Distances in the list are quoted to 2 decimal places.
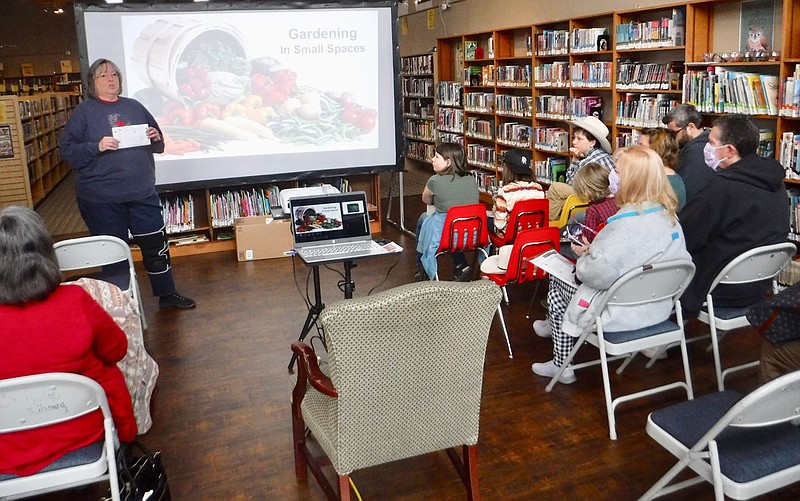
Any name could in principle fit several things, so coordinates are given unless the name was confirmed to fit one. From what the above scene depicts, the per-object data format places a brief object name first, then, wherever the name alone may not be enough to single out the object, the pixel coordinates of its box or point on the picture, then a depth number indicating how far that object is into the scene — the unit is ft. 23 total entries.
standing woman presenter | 15.43
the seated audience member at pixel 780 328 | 7.90
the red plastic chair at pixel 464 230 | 14.66
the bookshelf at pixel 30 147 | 29.50
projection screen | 20.01
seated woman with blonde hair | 10.02
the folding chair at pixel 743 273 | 10.21
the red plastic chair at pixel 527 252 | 12.95
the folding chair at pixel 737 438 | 6.07
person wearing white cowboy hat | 15.98
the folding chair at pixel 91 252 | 11.87
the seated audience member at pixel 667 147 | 14.06
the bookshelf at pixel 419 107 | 36.76
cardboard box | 21.18
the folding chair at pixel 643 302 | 9.69
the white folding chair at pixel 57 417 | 6.50
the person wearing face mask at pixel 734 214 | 10.92
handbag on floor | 7.61
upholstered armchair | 6.88
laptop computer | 12.23
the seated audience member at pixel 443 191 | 15.83
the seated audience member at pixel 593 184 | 13.02
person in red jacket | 6.88
